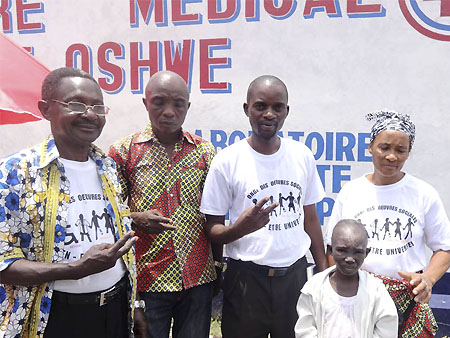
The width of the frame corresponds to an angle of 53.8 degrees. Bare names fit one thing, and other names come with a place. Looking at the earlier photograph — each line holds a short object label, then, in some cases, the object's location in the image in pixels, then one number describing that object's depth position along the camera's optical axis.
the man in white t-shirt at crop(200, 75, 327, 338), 2.24
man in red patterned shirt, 2.32
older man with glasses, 1.68
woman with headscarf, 2.13
